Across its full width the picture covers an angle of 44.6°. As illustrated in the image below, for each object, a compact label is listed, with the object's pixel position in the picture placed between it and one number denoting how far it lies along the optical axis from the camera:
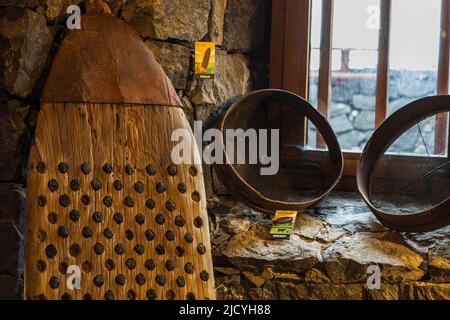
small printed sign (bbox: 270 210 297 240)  2.02
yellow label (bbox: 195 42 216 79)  2.18
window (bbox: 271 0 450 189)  2.35
